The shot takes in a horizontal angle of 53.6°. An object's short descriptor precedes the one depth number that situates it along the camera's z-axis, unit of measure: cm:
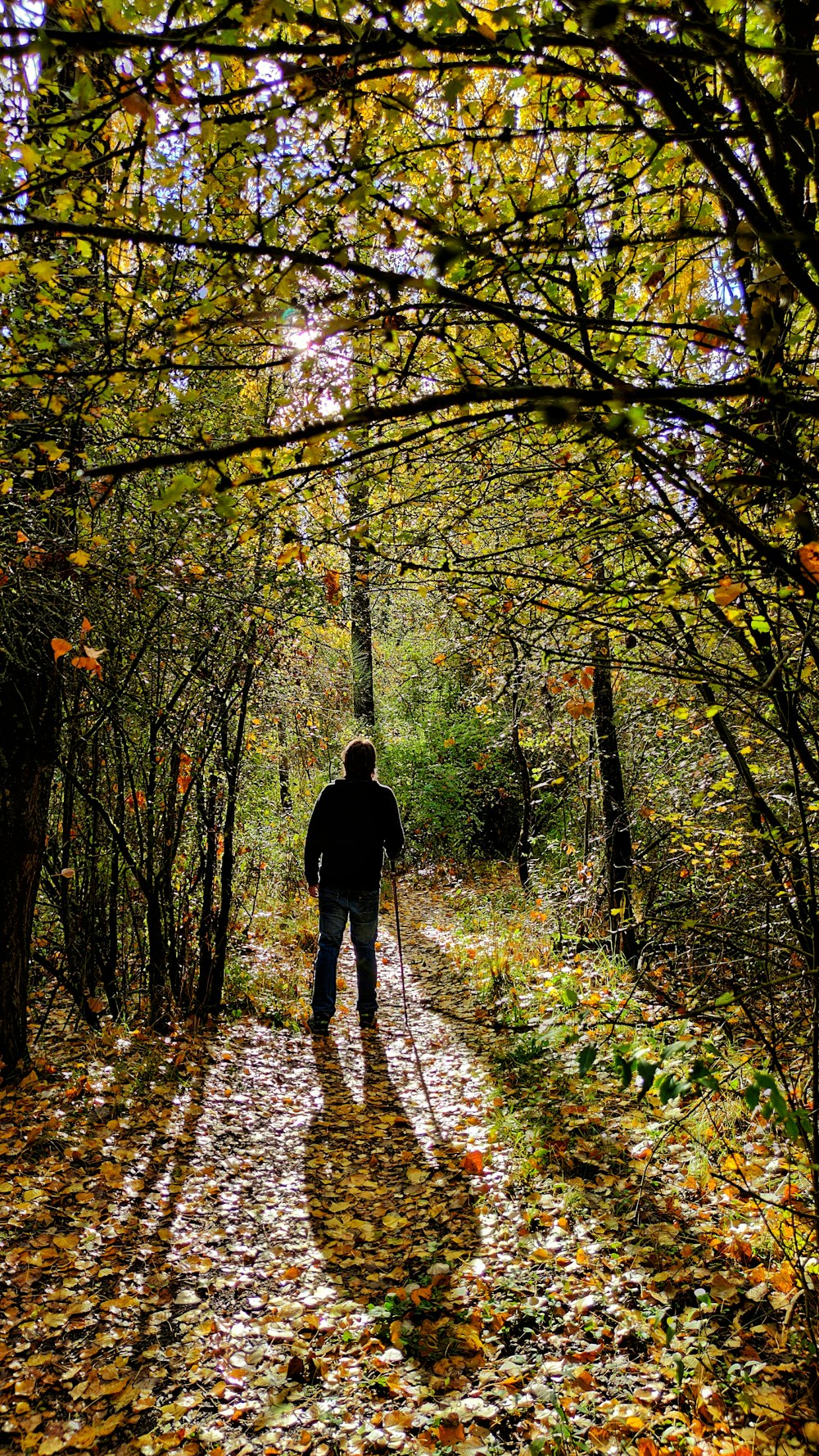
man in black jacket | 657
